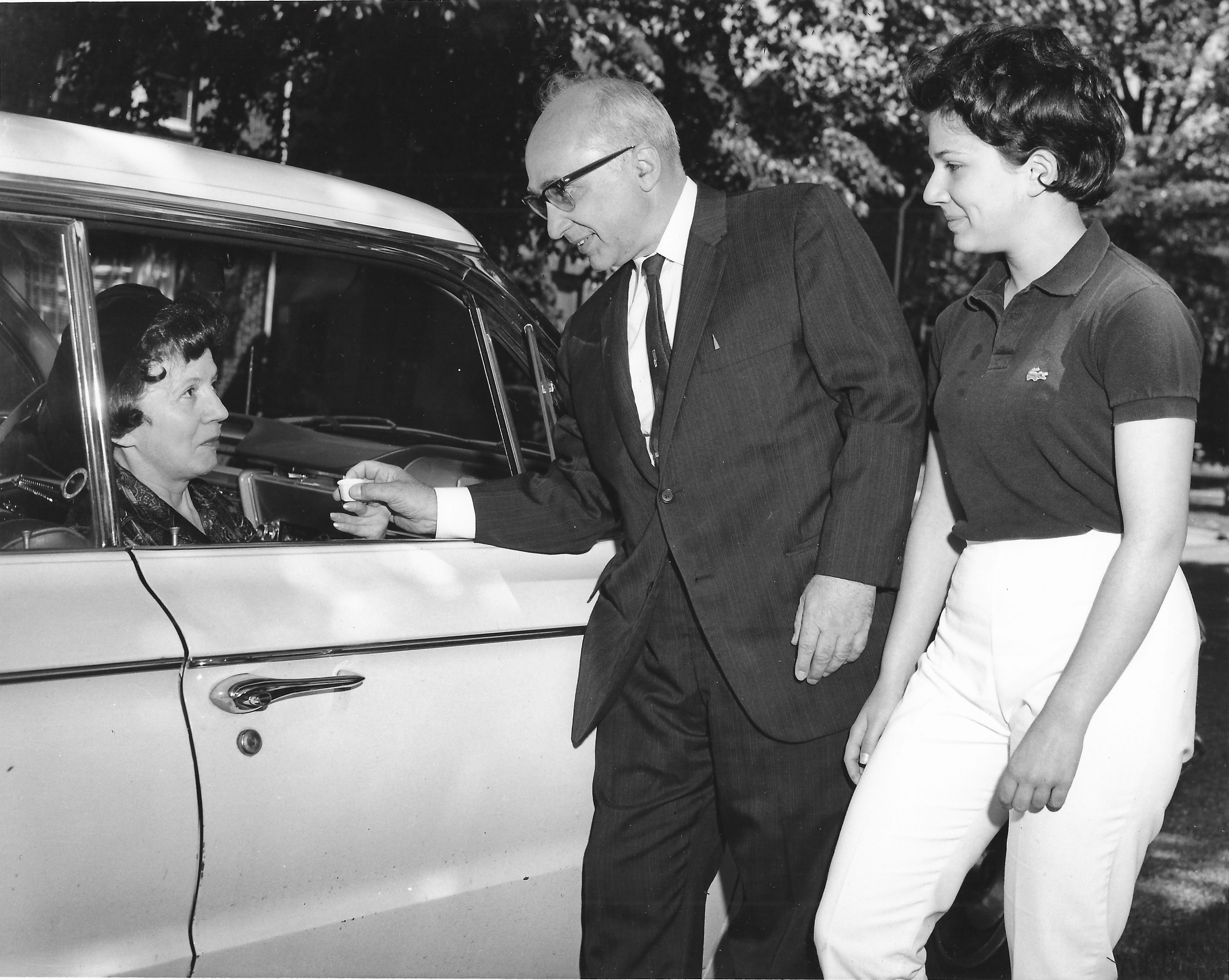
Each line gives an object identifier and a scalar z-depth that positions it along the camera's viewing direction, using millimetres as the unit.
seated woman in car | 1873
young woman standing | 1577
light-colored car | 1613
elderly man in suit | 1889
